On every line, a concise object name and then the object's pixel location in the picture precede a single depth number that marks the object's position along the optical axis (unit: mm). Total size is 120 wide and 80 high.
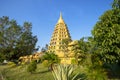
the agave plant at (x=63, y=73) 5103
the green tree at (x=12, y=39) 15081
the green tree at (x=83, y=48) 7038
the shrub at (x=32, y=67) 7761
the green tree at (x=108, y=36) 6089
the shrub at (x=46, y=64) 8541
